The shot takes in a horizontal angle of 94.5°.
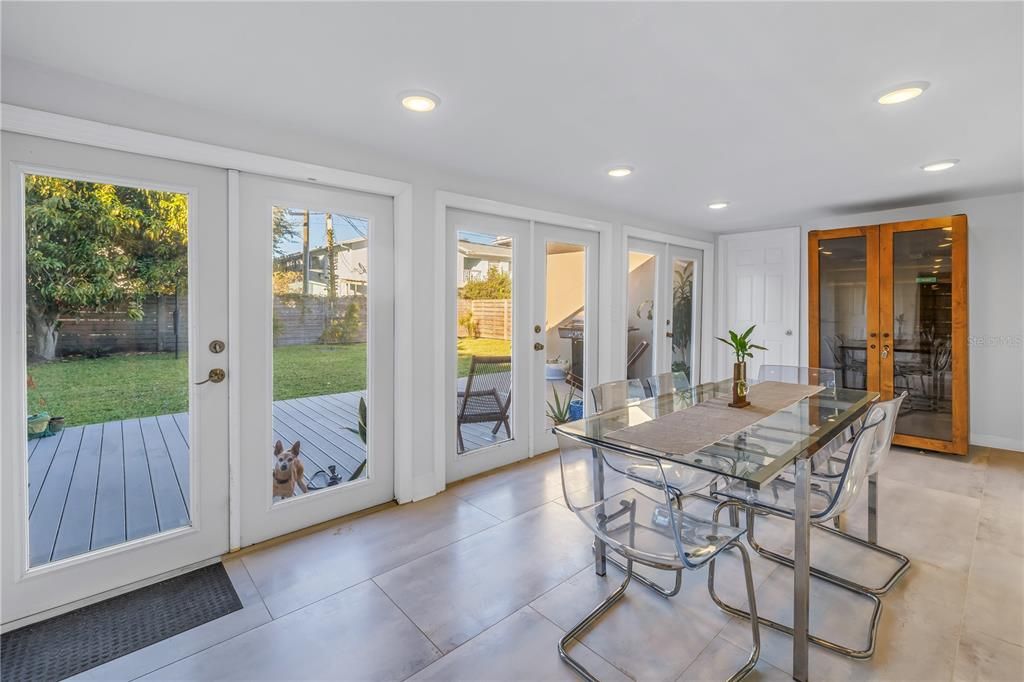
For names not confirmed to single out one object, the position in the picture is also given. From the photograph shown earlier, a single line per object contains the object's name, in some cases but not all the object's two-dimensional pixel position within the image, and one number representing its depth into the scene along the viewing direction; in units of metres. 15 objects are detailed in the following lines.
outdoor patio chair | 3.48
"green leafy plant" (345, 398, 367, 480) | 2.90
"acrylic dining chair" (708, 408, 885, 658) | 1.78
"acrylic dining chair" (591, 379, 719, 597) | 2.09
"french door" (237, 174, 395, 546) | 2.46
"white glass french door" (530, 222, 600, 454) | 3.92
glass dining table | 1.63
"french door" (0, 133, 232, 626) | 1.87
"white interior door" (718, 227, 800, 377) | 5.01
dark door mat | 1.68
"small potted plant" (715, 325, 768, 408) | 2.50
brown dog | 2.59
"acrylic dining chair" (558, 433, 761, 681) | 1.60
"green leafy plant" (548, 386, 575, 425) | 4.11
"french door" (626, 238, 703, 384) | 4.73
